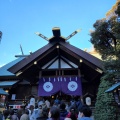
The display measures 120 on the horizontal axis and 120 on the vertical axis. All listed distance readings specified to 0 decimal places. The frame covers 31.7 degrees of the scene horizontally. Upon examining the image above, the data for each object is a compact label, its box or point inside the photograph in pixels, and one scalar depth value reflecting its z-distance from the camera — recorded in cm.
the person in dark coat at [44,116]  500
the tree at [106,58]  1027
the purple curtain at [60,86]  1546
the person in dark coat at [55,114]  384
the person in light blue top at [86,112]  430
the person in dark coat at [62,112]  517
